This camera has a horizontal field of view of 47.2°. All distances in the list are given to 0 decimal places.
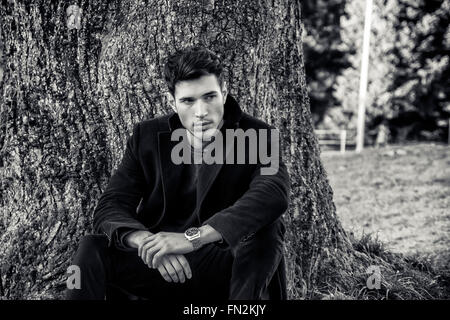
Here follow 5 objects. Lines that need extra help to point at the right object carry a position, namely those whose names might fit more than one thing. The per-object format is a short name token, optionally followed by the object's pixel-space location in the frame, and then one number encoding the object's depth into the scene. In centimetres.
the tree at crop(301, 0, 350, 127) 1507
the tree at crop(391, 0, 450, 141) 1361
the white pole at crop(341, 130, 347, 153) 1591
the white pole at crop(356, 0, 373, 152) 1366
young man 237
